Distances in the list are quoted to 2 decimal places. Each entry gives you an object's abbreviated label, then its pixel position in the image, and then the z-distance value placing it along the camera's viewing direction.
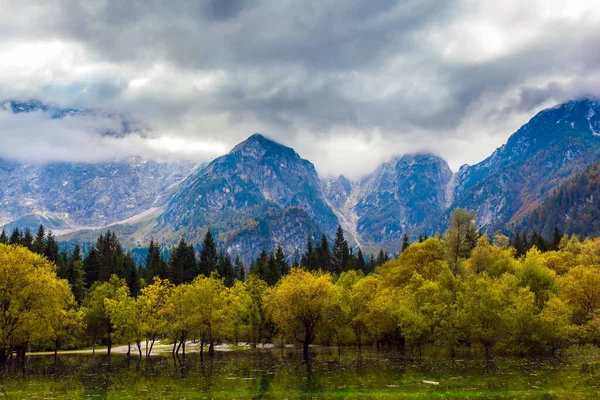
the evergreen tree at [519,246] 177.77
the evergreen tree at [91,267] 172.01
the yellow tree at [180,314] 97.25
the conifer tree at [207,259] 187.12
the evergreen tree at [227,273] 183.48
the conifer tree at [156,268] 177.84
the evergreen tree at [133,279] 162.00
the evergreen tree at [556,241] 186.50
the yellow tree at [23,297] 74.31
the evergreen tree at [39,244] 149.32
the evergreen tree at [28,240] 146.25
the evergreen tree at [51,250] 152.25
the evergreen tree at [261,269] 177.64
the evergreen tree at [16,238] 147.60
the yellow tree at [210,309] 97.44
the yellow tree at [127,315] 97.06
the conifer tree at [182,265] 180.75
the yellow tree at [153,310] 96.12
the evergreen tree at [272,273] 176.62
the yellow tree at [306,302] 92.81
